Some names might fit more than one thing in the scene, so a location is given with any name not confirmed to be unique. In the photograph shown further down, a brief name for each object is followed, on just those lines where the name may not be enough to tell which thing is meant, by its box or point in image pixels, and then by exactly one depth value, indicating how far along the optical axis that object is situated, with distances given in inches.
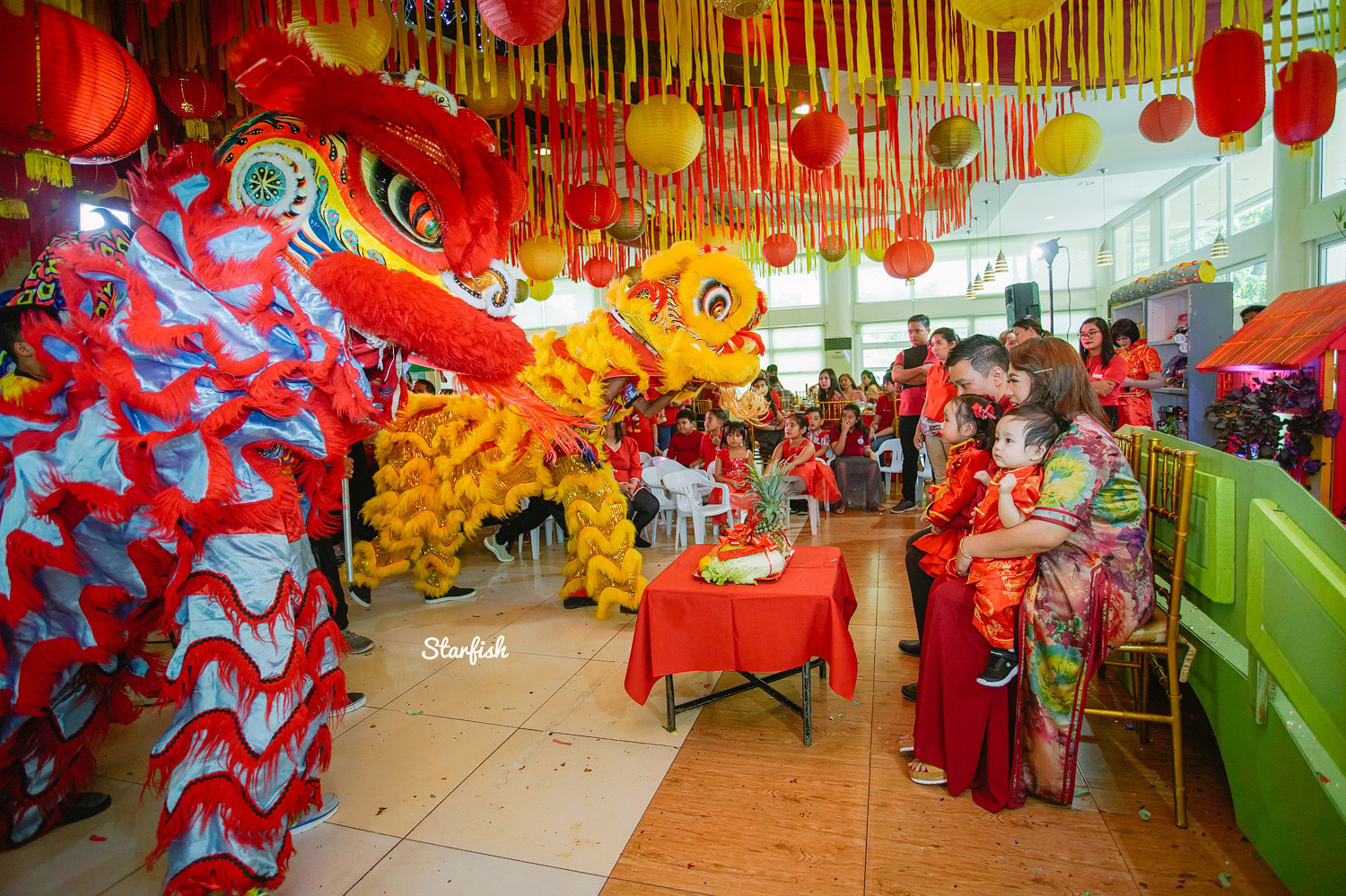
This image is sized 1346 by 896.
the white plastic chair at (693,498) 193.6
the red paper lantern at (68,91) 76.7
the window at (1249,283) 358.0
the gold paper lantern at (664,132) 134.6
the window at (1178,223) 437.1
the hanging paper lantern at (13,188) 137.2
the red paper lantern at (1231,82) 108.7
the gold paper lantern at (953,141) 147.0
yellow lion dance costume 128.9
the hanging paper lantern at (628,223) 223.3
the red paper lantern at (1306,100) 114.9
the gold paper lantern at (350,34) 100.0
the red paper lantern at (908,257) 232.8
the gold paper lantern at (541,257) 233.3
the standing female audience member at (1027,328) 156.6
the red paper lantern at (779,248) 261.1
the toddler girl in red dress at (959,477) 89.6
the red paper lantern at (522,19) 88.0
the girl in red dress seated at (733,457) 202.4
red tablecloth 85.2
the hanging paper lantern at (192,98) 125.3
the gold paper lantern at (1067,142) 146.0
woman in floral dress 70.7
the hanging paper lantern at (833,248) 269.2
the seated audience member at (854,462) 252.2
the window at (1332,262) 289.6
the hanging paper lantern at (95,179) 148.3
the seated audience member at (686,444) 237.5
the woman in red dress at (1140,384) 169.9
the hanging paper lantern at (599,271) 288.5
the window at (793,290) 629.9
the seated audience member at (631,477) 183.9
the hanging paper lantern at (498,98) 146.3
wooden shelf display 169.8
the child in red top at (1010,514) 72.2
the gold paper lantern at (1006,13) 85.8
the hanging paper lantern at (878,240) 261.0
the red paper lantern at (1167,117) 146.7
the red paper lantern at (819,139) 155.3
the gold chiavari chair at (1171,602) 71.1
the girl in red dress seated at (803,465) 218.5
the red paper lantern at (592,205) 190.7
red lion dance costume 55.7
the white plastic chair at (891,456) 274.1
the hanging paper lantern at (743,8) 95.4
